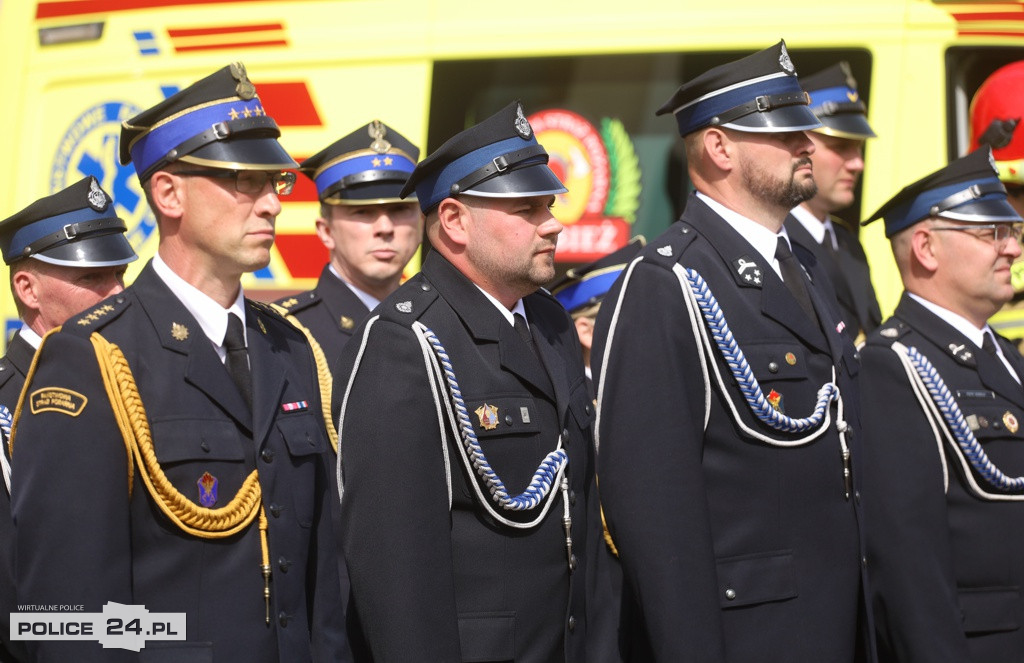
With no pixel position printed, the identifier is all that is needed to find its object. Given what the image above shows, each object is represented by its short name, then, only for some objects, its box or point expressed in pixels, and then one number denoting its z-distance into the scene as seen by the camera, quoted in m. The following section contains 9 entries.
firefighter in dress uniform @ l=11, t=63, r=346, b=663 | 5.43
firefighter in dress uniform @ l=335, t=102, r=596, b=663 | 5.82
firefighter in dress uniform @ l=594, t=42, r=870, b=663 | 6.32
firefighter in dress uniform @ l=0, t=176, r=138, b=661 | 8.36
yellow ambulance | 11.07
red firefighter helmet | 10.80
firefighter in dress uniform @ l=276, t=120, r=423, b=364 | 9.55
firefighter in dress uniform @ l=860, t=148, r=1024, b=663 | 7.38
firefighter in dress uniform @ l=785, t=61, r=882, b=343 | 10.14
